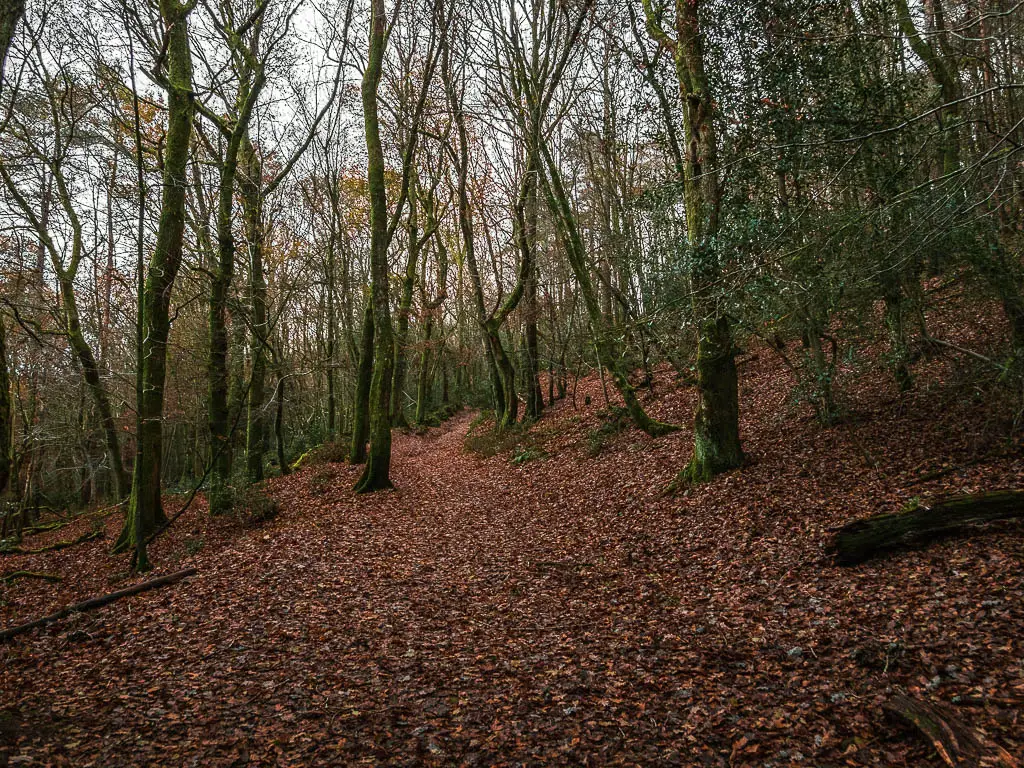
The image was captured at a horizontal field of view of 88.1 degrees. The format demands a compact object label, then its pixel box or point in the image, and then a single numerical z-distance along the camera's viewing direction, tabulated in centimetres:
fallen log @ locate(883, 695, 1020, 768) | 287
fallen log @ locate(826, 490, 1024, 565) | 525
